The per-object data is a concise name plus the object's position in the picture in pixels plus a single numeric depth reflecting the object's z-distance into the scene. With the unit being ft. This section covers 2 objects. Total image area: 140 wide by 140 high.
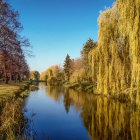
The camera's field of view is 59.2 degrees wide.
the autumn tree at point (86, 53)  75.58
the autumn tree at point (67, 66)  138.94
